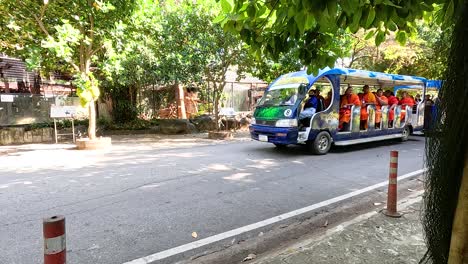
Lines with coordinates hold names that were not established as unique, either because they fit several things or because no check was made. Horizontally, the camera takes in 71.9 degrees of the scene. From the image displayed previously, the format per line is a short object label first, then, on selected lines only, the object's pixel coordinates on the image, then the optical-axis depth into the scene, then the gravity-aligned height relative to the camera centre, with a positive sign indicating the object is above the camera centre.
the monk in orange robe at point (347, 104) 10.06 +0.22
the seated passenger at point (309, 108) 9.21 +0.08
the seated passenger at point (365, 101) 10.52 +0.34
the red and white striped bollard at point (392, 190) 4.46 -1.09
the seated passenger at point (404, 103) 12.24 +0.34
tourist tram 9.05 -0.13
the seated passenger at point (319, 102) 9.67 +0.27
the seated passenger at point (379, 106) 11.07 +0.18
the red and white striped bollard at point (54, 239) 1.76 -0.72
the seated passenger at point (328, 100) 9.87 +0.34
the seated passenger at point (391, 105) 11.71 +0.23
